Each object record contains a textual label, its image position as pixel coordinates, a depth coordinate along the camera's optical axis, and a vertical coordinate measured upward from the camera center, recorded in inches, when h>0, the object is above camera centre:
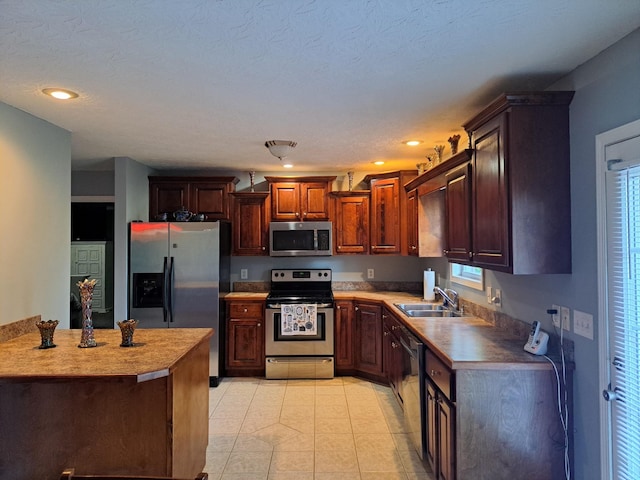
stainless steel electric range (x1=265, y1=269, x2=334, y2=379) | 164.2 -39.6
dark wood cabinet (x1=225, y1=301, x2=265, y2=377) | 165.9 -39.1
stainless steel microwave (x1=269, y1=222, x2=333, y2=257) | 174.4 +3.5
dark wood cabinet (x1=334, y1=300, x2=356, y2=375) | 167.6 -40.2
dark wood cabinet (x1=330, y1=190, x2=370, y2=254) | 177.3 +10.0
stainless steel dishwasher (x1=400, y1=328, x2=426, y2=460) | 98.3 -40.1
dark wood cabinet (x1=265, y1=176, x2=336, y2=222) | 177.8 +21.2
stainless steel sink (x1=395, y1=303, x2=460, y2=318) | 134.3 -23.9
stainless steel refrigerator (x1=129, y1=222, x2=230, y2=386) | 156.9 -12.4
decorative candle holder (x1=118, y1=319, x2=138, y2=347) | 84.0 -18.8
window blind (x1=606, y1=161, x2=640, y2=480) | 60.6 -10.3
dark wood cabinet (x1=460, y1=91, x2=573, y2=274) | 76.0 +12.2
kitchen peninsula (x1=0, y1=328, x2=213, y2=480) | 73.5 -34.5
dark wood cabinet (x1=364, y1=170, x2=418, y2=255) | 165.0 +14.3
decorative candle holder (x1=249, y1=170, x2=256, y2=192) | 182.0 +32.2
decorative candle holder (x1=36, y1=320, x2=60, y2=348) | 82.1 -18.6
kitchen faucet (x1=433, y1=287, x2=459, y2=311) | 135.1 -19.0
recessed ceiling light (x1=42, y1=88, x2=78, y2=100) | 85.1 +34.5
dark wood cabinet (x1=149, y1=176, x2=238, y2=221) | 174.6 +23.0
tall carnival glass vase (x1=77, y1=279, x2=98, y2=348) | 82.1 -14.9
